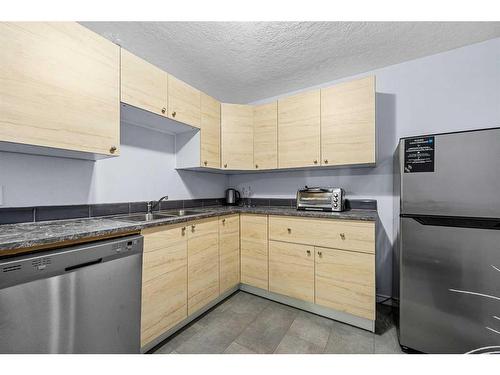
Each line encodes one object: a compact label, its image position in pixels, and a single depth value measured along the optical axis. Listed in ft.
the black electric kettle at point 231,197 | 9.20
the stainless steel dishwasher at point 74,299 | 2.72
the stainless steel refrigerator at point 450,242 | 3.78
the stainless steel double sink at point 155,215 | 5.65
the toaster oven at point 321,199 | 6.31
